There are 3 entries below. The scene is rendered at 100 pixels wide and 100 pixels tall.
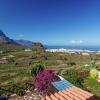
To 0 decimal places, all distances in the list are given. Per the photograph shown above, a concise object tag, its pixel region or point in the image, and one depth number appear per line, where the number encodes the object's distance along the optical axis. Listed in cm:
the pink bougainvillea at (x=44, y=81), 580
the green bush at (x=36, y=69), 765
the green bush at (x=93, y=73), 721
